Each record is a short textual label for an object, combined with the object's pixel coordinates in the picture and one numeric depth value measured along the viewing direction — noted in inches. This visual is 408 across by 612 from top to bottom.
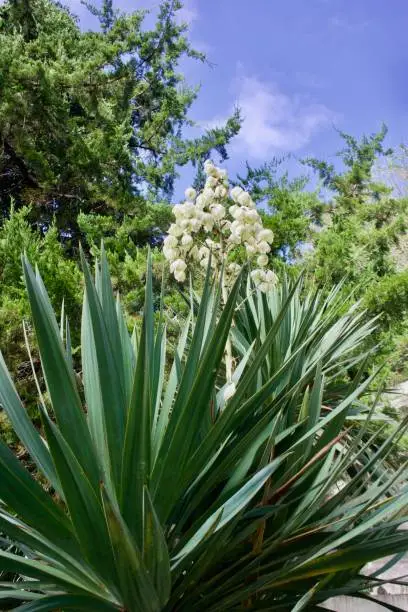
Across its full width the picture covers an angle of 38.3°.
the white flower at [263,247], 92.8
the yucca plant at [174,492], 44.4
